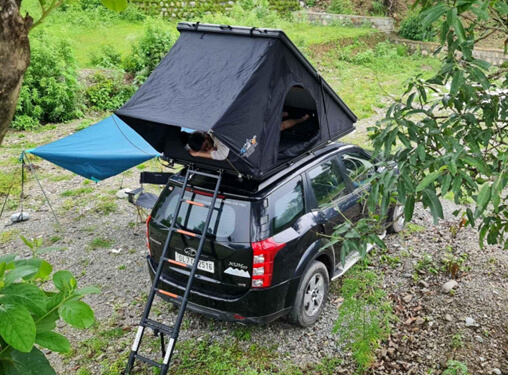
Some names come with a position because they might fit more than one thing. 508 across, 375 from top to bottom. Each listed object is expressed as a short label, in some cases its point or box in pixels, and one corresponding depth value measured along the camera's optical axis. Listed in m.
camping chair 6.25
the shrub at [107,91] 13.61
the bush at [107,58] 15.12
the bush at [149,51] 14.86
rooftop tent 4.73
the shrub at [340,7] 20.97
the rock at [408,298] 5.88
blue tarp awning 6.88
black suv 4.77
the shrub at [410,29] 18.95
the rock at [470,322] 5.34
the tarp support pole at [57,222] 8.03
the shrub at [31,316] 1.48
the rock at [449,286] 5.95
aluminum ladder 4.48
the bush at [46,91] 12.46
